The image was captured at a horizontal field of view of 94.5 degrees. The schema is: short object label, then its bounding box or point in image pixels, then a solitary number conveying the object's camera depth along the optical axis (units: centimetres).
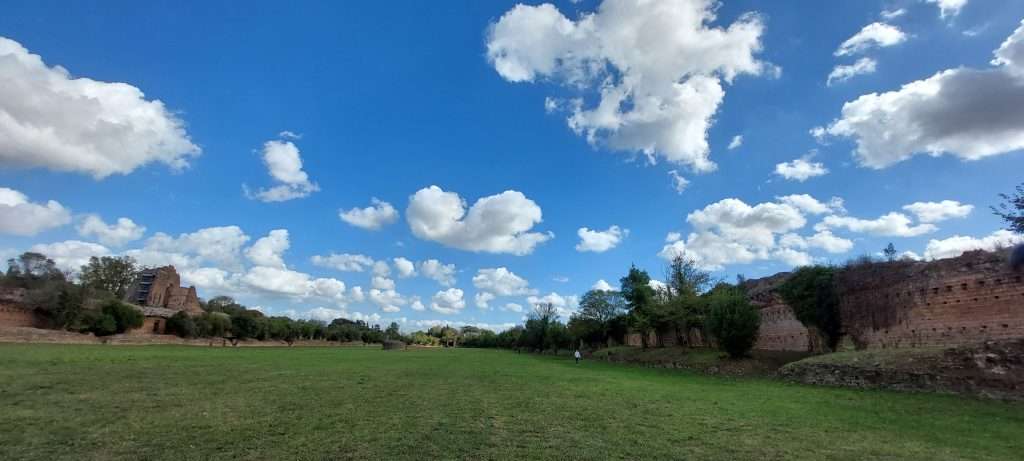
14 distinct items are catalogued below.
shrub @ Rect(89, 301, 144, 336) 5097
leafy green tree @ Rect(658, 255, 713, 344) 4134
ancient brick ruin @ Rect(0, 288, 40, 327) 4834
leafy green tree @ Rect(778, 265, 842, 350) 2756
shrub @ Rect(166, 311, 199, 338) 6244
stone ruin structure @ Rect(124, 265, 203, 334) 9119
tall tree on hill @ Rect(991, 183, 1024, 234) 1647
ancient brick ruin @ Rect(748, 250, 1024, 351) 1922
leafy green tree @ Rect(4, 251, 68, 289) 6215
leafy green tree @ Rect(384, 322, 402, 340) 13554
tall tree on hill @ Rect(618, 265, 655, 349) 5308
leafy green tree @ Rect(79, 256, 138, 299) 7531
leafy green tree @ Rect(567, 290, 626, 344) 7000
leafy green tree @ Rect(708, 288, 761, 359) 3005
